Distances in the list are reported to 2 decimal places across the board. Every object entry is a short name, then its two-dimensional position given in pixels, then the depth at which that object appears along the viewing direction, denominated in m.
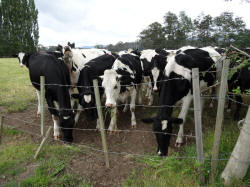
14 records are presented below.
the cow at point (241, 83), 5.04
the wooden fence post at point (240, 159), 2.29
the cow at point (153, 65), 6.40
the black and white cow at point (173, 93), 3.56
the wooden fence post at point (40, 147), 3.68
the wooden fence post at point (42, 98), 3.84
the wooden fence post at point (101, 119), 3.18
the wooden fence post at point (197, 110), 2.40
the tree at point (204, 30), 31.14
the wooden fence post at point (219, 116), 2.34
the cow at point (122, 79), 4.67
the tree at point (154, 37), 40.98
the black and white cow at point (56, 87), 4.42
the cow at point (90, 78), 4.93
